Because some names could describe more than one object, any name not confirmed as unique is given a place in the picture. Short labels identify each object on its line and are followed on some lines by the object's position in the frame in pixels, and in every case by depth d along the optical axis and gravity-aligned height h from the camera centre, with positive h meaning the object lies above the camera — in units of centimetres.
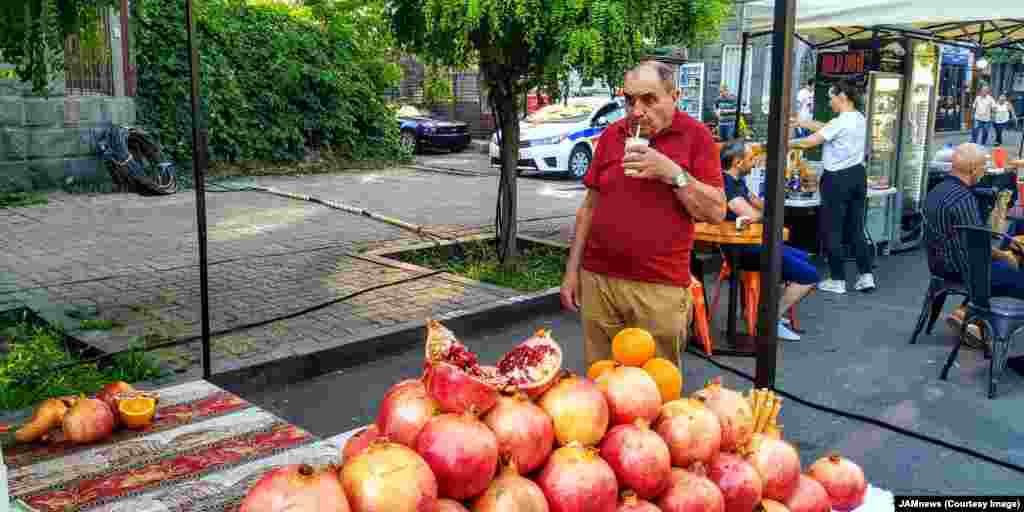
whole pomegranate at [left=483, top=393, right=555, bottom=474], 199 -73
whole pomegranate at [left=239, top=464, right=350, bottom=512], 163 -73
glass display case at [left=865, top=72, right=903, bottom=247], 993 -13
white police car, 1759 -26
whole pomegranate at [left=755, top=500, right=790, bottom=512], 222 -100
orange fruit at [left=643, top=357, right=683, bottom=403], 262 -78
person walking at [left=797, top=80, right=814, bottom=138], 2073 +74
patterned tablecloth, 220 -99
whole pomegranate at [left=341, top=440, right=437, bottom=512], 171 -74
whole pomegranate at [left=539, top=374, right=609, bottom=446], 211 -72
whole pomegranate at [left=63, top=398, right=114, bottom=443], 256 -94
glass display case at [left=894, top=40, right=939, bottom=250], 1049 -6
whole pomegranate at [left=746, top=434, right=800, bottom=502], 230 -93
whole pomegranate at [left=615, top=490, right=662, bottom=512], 197 -89
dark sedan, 2302 -20
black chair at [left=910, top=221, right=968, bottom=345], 635 -125
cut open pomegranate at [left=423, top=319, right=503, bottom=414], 203 -63
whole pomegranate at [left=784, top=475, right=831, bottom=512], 234 -103
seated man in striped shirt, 591 -64
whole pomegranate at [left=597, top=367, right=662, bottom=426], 227 -73
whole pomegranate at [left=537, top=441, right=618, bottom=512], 193 -83
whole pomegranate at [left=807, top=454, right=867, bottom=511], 242 -102
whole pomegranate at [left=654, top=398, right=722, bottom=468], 222 -81
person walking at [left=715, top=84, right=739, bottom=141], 2159 +49
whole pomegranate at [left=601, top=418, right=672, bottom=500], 207 -82
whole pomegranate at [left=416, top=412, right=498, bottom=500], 183 -72
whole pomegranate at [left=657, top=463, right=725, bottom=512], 205 -90
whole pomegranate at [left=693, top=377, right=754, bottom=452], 237 -82
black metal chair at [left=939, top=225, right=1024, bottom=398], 561 -116
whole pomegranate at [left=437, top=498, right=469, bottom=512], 178 -81
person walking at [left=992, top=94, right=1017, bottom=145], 2759 +66
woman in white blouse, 844 -53
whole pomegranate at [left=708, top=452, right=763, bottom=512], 217 -92
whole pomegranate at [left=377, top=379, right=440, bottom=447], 198 -70
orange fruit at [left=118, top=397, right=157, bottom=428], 268 -94
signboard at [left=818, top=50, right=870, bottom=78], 987 +82
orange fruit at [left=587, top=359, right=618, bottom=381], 262 -77
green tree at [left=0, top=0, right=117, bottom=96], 393 +43
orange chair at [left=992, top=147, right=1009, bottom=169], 945 -26
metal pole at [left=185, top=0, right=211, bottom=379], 434 -35
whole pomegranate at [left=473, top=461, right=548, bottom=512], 183 -82
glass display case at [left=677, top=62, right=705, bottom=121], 1838 +91
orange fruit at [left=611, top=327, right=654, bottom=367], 280 -74
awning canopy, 733 +117
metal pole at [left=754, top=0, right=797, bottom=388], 259 -17
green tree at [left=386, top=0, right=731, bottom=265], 704 +82
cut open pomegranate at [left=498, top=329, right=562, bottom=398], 220 -64
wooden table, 641 -98
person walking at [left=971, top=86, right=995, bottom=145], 2722 +62
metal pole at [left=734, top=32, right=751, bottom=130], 875 +82
